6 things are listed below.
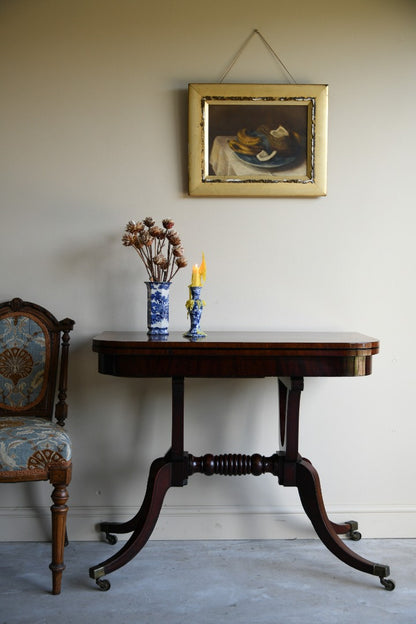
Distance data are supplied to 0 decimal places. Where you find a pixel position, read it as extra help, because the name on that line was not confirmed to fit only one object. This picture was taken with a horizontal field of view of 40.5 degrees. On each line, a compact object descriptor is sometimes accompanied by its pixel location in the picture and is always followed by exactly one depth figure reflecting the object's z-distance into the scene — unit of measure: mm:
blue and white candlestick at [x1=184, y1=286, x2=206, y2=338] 2381
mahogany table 2119
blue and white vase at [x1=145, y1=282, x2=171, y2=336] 2416
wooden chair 2523
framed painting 2668
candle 2387
